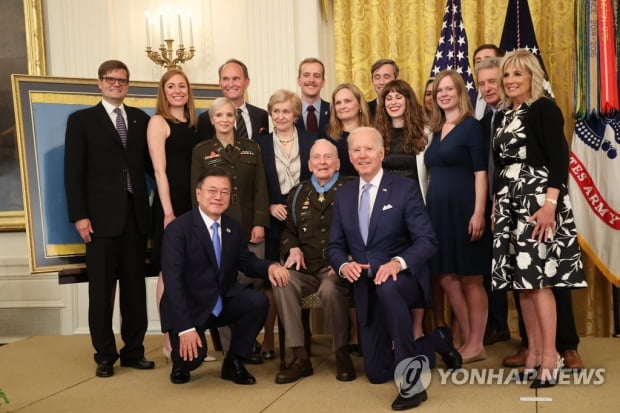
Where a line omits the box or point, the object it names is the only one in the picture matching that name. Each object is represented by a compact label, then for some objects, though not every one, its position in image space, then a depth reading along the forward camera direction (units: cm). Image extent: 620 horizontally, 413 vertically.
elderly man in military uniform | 401
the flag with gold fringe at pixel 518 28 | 506
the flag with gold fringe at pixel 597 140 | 480
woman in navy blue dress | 417
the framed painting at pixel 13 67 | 600
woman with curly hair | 435
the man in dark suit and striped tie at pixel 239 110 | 469
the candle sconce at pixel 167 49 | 570
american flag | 526
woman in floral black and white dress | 357
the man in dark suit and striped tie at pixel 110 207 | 425
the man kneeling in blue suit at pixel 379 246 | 372
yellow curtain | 529
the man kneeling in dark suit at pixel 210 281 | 394
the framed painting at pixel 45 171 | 453
